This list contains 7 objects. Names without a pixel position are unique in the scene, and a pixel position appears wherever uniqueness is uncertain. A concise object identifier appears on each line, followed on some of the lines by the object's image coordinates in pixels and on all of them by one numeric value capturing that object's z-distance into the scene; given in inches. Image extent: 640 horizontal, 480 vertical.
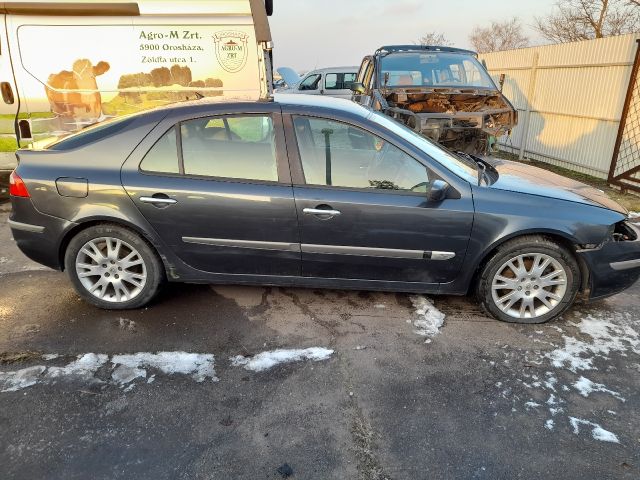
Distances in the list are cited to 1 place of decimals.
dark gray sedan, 123.7
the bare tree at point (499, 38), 1427.2
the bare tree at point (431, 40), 1205.7
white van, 217.5
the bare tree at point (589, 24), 813.2
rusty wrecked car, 262.1
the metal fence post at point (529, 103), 401.4
